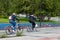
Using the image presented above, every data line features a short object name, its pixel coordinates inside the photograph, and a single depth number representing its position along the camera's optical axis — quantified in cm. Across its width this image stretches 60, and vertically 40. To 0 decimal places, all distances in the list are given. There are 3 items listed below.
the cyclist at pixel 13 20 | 1814
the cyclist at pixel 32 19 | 2022
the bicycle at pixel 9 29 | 1776
